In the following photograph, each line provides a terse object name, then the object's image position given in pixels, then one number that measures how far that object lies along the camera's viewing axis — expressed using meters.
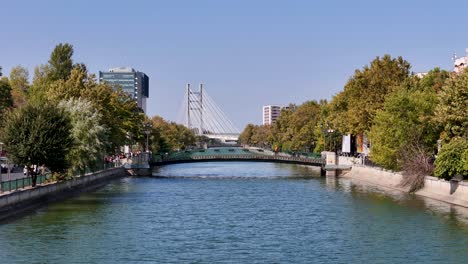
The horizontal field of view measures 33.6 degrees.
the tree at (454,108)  68.56
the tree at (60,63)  122.94
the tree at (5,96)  104.69
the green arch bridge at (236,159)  141.75
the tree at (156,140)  179.88
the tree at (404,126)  83.44
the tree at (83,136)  80.38
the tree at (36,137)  67.75
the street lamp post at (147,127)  151.69
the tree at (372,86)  110.44
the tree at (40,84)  120.16
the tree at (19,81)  146.57
